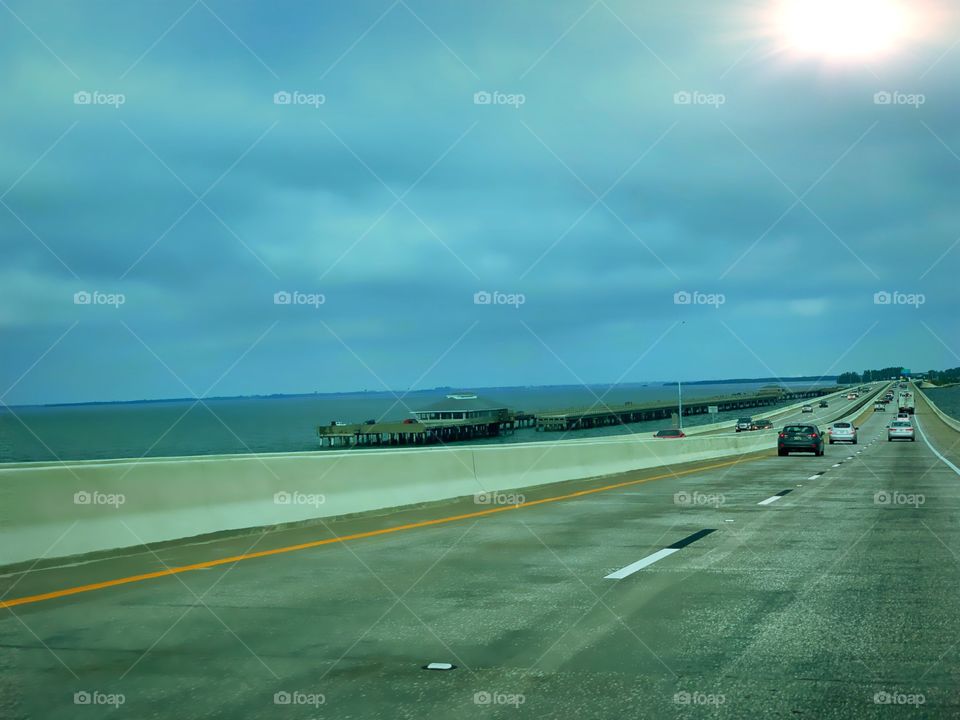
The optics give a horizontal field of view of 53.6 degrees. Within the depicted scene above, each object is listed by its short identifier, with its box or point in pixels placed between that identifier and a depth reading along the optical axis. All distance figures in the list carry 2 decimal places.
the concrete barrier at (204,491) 9.61
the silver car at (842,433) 58.16
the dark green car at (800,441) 40.38
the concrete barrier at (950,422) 82.16
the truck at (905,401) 146.75
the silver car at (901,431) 61.22
